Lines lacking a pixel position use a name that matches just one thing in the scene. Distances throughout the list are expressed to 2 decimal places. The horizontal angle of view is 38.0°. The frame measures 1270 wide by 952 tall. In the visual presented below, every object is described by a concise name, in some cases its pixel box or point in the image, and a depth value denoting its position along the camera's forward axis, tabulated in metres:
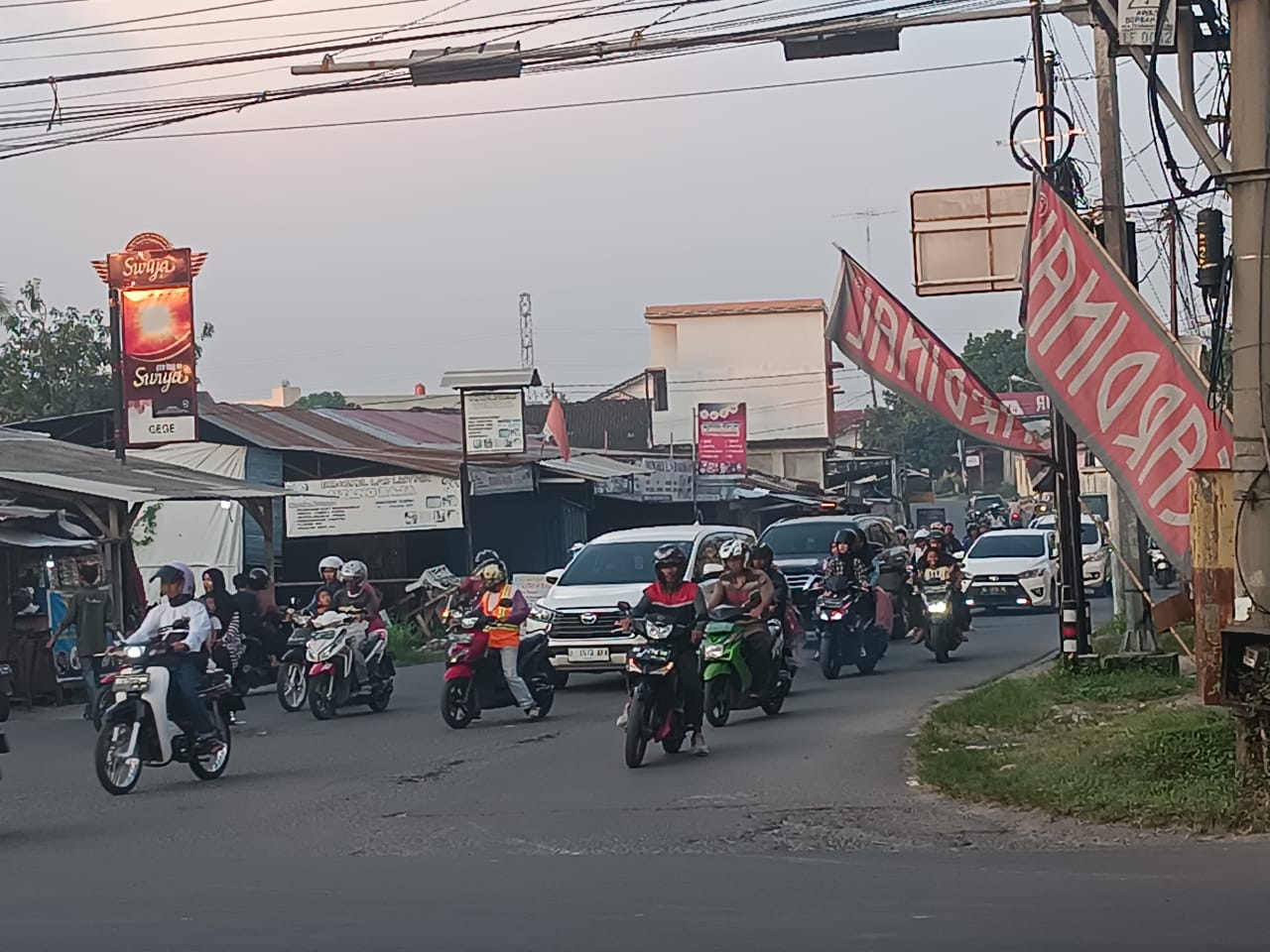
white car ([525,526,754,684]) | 20.45
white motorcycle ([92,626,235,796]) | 13.45
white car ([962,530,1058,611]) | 34.34
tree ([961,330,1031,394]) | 114.94
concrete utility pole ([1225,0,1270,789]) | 10.28
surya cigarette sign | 26.17
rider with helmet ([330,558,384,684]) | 19.44
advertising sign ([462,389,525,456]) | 31.86
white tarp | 31.88
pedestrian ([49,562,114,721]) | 20.20
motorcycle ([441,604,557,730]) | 17.19
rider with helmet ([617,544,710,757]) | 14.10
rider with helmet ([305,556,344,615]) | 20.23
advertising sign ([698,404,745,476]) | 43.44
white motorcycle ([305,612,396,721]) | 18.92
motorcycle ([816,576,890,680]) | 21.88
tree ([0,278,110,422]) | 45.62
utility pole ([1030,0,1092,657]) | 18.09
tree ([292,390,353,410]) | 99.38
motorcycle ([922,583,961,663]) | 23.88
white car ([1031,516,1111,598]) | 36.69
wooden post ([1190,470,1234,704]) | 10.48
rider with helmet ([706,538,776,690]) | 16.83
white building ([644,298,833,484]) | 72.25
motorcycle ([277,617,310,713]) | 19.94
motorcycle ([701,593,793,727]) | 16.33
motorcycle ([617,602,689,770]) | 13.74
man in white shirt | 13.73
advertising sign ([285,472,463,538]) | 33.25
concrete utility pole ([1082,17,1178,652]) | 17.62
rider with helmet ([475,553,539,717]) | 17.17
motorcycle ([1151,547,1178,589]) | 34.28
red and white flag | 40.75
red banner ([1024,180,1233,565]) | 10.66
